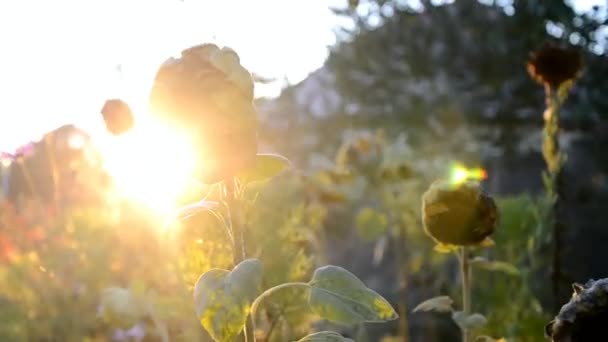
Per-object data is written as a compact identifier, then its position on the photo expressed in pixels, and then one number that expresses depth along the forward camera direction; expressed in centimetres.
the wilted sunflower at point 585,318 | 80
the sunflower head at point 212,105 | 80
